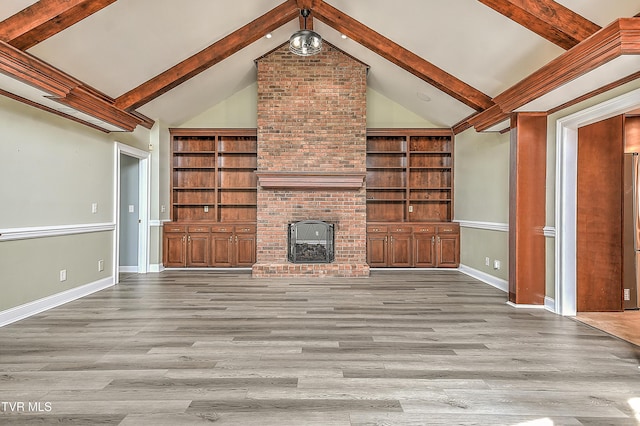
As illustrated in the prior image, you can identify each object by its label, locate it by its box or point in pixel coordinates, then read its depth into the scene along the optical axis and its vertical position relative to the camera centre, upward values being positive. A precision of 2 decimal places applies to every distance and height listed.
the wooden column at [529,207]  4.52 +0.09
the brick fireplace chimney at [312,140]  6.60 +1.25
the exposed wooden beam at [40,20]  3.16 +1.59
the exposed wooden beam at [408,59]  5.25 +2.13
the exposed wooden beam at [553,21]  3.16 +1.60
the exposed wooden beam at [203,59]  5.21 +2.12
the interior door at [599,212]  4.21 +0.04
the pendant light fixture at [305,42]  4.78 +2.11
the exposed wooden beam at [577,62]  2.67 +1.24
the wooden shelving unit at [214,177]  7.38 +0.72
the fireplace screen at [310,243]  6.58 -0.48
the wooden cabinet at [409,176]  7.43 +0.75
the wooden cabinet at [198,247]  7.16 -0.59
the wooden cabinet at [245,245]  7.17 -0.56
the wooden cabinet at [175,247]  7.15 -0.60
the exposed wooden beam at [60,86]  3.18 +1.25
